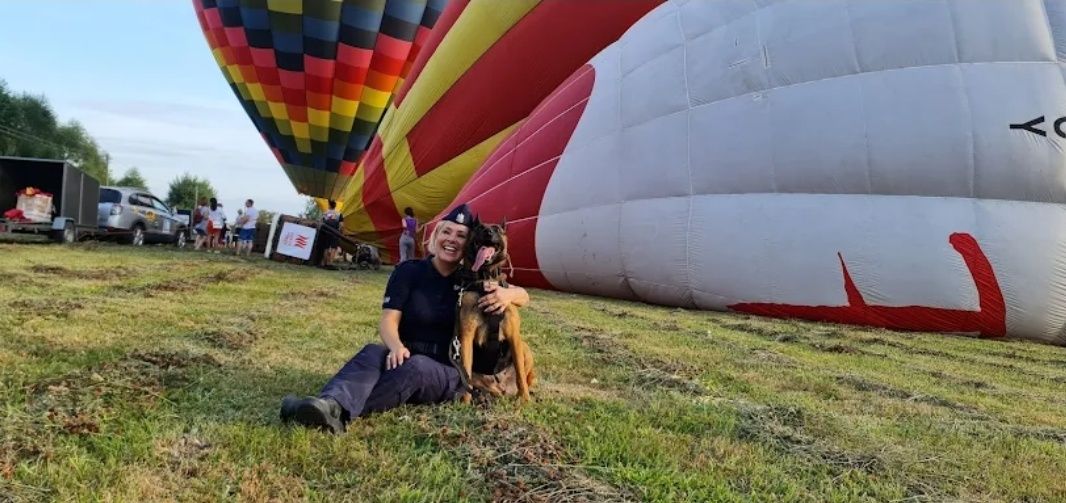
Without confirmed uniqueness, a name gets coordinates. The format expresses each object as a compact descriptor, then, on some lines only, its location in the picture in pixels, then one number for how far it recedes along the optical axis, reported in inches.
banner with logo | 506.3
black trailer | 548.7
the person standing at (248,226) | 608.1
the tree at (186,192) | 3223.4
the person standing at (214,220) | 666.2
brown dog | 118.8
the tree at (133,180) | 3235.5
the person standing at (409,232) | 494.3
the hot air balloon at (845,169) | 258.5
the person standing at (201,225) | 680.4
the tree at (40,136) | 1898.4
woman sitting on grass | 109.2
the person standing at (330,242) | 512.1
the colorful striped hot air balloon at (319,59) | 622.8
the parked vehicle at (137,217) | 673.0
